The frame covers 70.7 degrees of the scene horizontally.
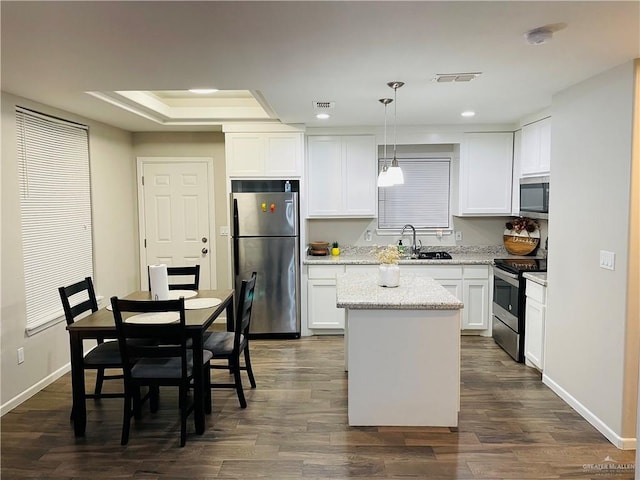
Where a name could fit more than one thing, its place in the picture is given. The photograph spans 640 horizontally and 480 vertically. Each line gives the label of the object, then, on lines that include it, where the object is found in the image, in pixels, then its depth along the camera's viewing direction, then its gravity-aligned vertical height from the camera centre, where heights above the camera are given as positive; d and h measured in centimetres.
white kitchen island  294 -97
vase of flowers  339 -42
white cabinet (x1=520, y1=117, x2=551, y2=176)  416 +63
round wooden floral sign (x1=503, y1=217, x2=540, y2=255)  493 -27
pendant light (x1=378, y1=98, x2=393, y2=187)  333 +28
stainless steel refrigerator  482 -44
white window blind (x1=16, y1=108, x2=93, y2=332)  356 +6
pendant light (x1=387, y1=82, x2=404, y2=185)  328 +30
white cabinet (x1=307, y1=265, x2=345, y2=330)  497 -93
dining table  285 -83
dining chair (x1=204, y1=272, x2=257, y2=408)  330 -97
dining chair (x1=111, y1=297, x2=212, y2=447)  268 -85
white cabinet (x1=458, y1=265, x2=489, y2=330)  488 -91
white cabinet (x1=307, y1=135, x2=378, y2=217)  510 +44
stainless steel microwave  409 +15
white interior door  534 +3
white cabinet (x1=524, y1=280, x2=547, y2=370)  375 -96
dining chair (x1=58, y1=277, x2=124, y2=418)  305 -97
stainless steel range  410 -84
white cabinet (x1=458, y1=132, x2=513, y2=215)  502 +45
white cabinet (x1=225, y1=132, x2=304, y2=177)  488 +66
